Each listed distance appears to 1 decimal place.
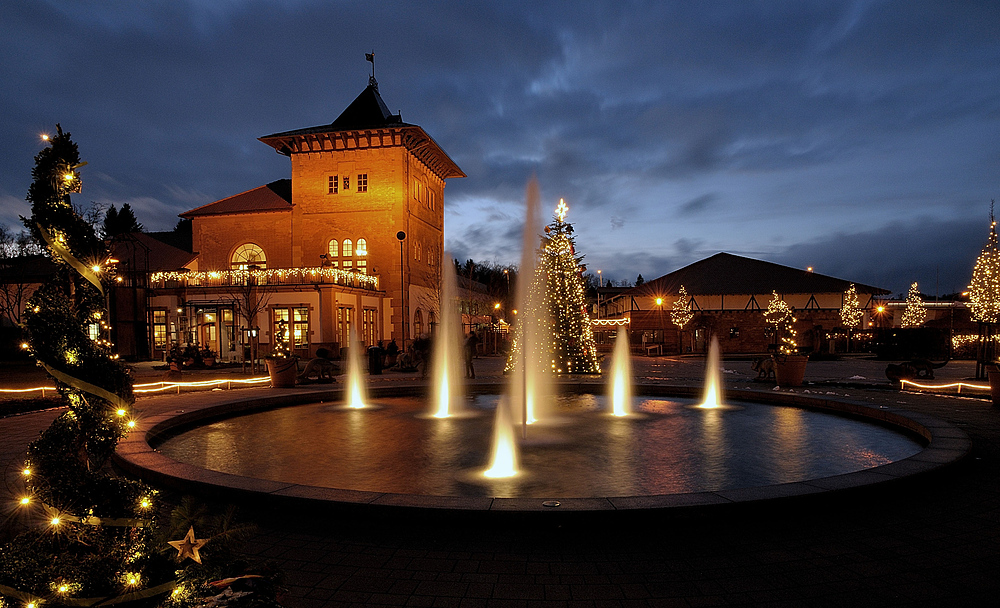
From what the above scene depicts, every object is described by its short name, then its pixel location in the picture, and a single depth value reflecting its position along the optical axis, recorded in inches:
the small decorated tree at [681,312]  1790.1
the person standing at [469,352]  850.8
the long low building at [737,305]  1798.7
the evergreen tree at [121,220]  2769.2
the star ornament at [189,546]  105.7
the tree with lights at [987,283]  1013.2
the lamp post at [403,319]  1389.1
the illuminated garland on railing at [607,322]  2170.2
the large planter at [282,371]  669.3
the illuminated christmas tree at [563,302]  876.6
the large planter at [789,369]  655.8
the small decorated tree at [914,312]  1904.5
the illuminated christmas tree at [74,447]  98.9
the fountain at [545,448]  277.6
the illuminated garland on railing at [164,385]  641.6
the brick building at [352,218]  1596.9
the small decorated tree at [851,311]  1743.4
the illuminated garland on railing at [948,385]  595.2
